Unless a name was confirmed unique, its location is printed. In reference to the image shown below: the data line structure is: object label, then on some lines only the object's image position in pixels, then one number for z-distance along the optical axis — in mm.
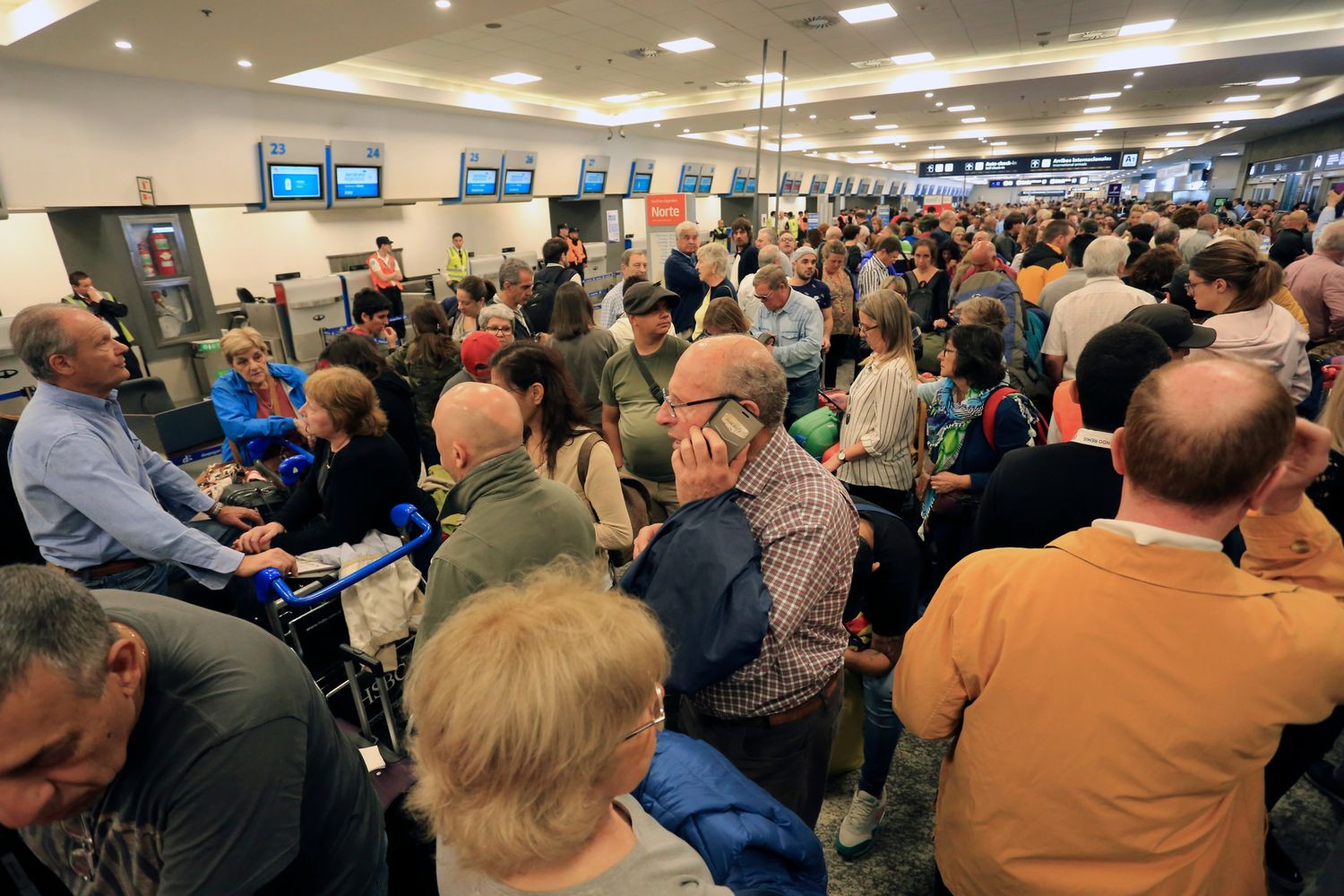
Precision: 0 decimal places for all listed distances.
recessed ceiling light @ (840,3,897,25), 7047
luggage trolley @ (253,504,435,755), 2197
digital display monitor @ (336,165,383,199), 9852
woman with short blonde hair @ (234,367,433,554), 2471
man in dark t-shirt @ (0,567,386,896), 886
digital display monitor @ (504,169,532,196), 12836
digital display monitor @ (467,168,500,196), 12070
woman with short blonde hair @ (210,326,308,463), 3555
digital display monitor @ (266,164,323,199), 8953
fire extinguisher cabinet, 7504
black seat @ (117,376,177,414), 4285
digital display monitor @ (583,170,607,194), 14523
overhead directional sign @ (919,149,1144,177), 19328
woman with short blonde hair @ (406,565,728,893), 785
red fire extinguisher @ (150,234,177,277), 7699
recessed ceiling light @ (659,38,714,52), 8384
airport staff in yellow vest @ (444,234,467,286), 11109
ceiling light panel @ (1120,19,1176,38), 7938
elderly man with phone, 1448
